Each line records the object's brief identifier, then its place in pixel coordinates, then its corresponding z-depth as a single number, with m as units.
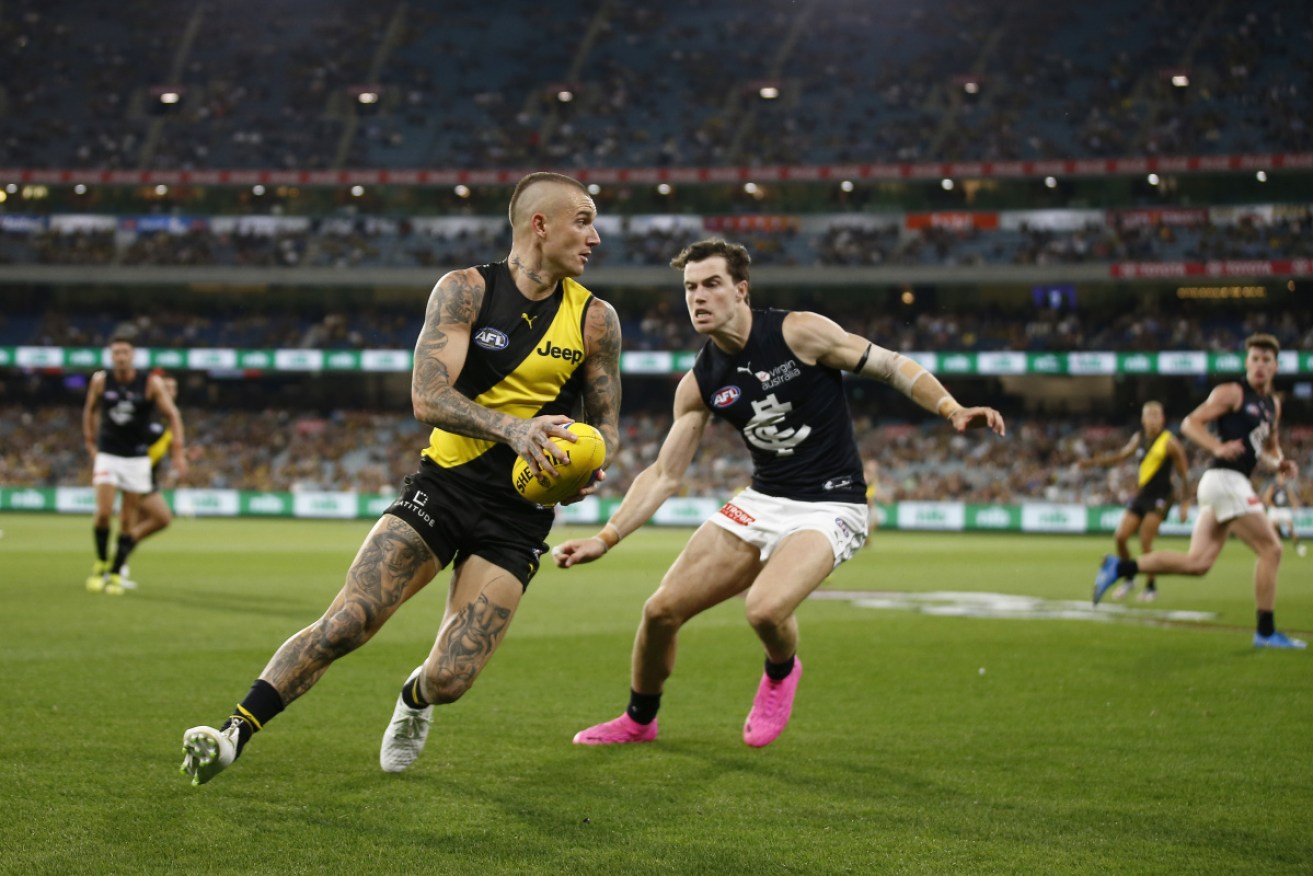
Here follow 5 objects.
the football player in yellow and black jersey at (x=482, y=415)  5.48
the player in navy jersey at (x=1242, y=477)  10.98
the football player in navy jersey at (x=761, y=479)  6.83
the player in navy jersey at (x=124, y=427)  14.73
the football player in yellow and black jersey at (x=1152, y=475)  16.50
